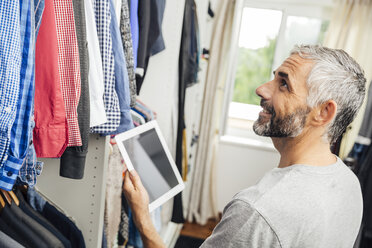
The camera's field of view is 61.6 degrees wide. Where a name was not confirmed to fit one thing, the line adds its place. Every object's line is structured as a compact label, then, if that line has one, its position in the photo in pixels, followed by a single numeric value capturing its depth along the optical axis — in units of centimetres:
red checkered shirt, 80
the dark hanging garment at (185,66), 196
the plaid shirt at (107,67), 93
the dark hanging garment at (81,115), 82
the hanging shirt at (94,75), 89
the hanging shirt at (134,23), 125
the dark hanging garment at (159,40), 147
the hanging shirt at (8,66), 64
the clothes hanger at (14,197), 98
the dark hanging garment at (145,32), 133
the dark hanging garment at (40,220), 100
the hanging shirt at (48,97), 77
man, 77
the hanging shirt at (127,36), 112
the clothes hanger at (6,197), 95
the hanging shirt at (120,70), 99
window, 312
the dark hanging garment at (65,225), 110
